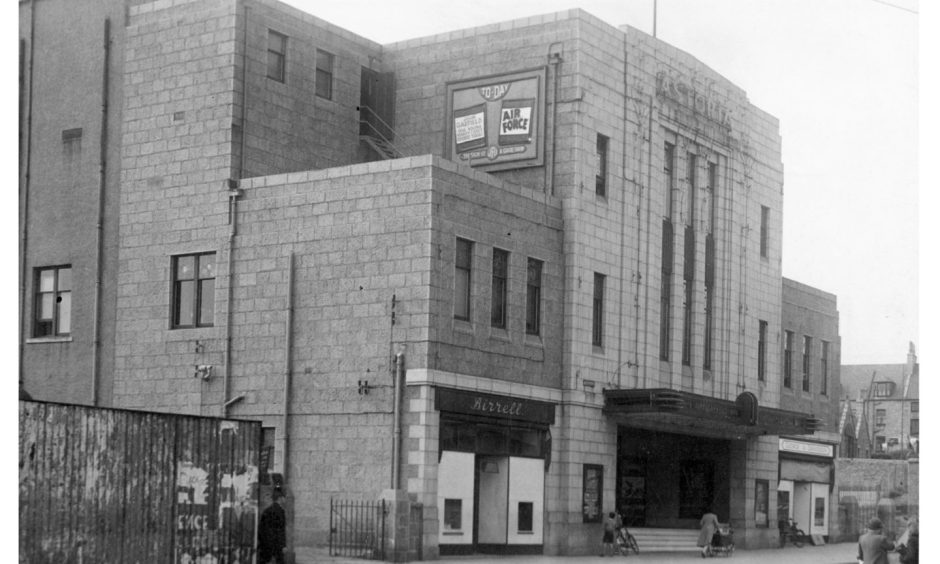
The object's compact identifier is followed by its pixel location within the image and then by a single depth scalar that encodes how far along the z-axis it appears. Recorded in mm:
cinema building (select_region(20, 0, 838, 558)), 34812
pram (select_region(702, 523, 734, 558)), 41719
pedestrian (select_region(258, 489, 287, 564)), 26984
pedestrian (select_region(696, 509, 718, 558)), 41312
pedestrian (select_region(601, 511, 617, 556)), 38812
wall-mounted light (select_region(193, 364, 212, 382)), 36750
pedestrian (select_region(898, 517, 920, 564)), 24344
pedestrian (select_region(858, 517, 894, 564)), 23953
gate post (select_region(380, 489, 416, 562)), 32594
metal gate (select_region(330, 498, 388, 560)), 32875
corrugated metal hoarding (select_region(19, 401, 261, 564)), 23797
